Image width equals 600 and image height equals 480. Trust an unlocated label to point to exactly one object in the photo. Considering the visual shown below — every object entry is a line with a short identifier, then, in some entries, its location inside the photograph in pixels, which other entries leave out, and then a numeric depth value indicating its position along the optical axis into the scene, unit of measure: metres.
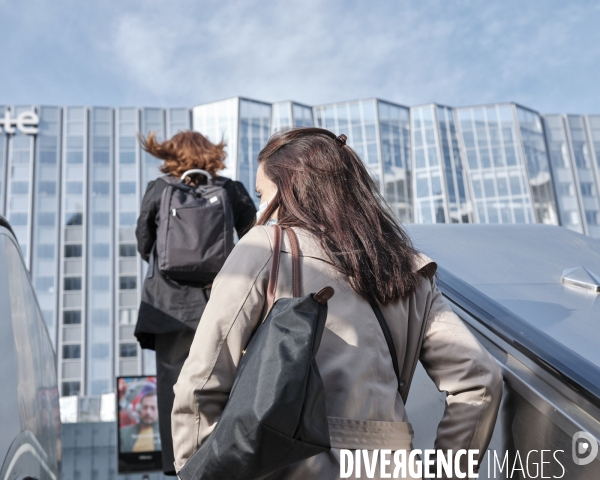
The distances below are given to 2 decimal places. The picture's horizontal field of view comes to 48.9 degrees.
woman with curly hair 2.91
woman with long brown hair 1.27
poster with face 6.78
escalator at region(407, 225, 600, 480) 1.41
